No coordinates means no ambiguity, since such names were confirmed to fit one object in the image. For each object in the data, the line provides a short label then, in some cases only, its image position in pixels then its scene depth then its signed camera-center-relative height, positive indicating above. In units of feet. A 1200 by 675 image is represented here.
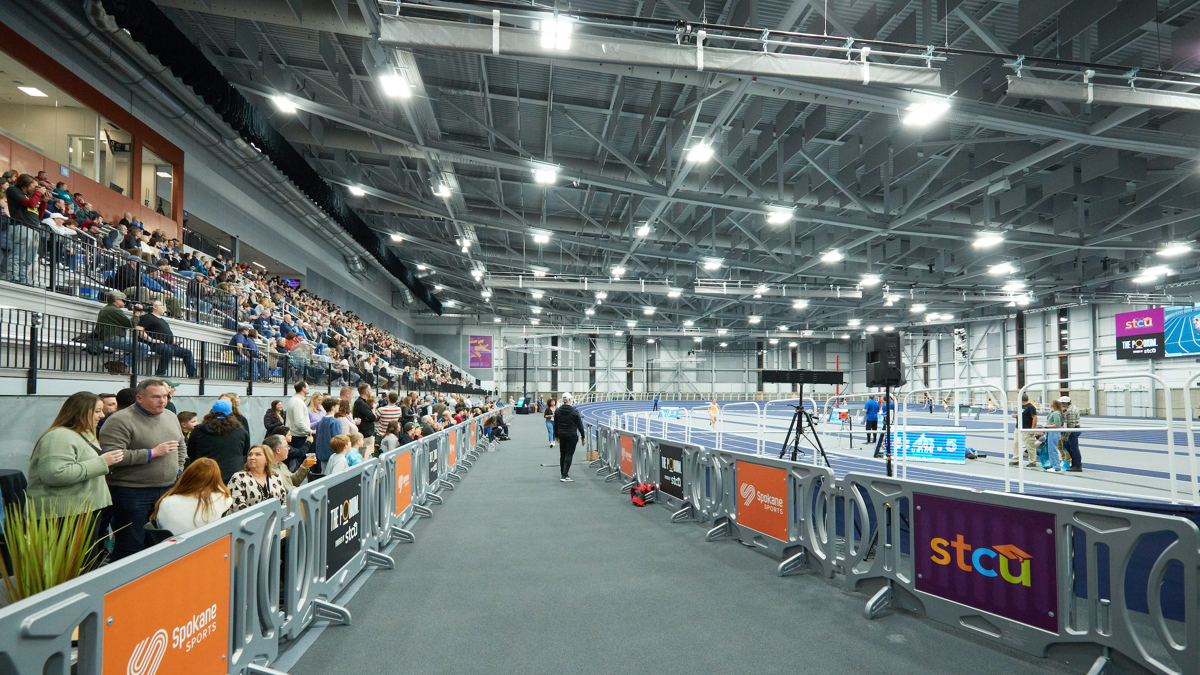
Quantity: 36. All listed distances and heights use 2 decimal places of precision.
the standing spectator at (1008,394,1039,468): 42.47 -5.81
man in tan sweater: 14.65 -2.56
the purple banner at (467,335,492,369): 161.58 +4.29
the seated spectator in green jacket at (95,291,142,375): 27.47 +1.66
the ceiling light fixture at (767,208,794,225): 52.95 +13.93
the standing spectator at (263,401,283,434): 30.48 -2.89
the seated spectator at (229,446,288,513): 14.57 -3.19
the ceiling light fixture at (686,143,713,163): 39.71 +14.83
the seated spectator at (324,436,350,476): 20.85 -3.37
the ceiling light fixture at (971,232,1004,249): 59.31 +13.02
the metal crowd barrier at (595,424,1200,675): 11.56 -5.06
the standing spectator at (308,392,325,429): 30.01 -2.46
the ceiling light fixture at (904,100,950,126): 30.78 +13.71
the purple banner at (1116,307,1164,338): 100.53 +7.23
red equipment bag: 30.83 -7.20
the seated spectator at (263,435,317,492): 18.44 -2.97
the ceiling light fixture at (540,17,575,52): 26.27 +15.29
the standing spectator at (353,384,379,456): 31.58 -2.85
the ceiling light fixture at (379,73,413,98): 32.55 +16.15
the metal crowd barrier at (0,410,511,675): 6.61 -3.90
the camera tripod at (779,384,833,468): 29.47 -3.32
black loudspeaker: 23.77 +0.08
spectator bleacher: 25.26 +4.47
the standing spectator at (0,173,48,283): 24.76 +6.21
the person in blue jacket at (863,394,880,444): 54.65 -4.92
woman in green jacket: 12.68 -2.25
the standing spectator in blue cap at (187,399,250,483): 18.13 -2.53
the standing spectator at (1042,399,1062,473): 40.01 -5.73
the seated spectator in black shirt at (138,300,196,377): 29.60 +1.51
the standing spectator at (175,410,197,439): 22.67 -2.27
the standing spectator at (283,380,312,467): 28.14 -2.74
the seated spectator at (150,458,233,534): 12.17 -3.02
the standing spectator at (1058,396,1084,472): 39.06 -5.33
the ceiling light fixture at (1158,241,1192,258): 61.87 +12.54
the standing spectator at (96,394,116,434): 19.89 -1.39
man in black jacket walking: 39.50 -4.62
